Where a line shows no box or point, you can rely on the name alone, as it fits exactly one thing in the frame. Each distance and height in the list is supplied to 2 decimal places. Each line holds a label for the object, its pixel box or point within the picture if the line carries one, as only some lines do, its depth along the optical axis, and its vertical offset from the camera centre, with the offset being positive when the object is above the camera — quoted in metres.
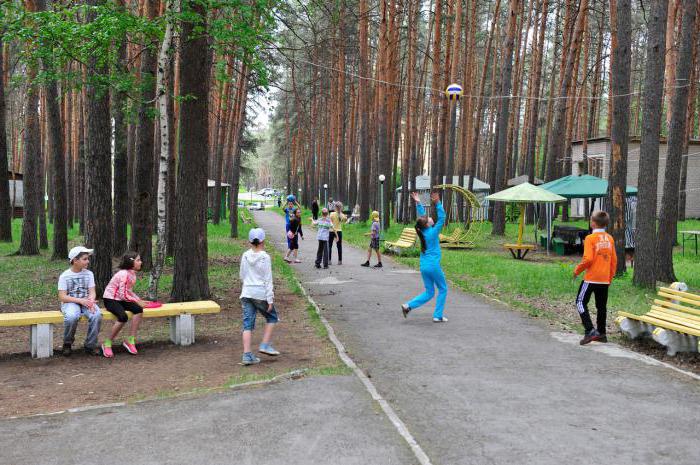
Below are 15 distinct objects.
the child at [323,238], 17.02 -1.05
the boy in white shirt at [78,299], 7.77 -1.29
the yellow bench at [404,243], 20.86 -1.37
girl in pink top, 7.96 -1.31
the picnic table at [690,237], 25.36 -1.15
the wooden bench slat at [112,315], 7.59 -1.49
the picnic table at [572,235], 21.80 -1.05
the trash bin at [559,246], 22.27 -1.44
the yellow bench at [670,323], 7.32 -1.33
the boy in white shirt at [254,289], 7.28 -1.04
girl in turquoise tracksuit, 9.77 -0.93
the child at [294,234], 17.75 -1.03
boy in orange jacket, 7.95 -0.75
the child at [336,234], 17.89 -1.00
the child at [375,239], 17.31 -1.07
